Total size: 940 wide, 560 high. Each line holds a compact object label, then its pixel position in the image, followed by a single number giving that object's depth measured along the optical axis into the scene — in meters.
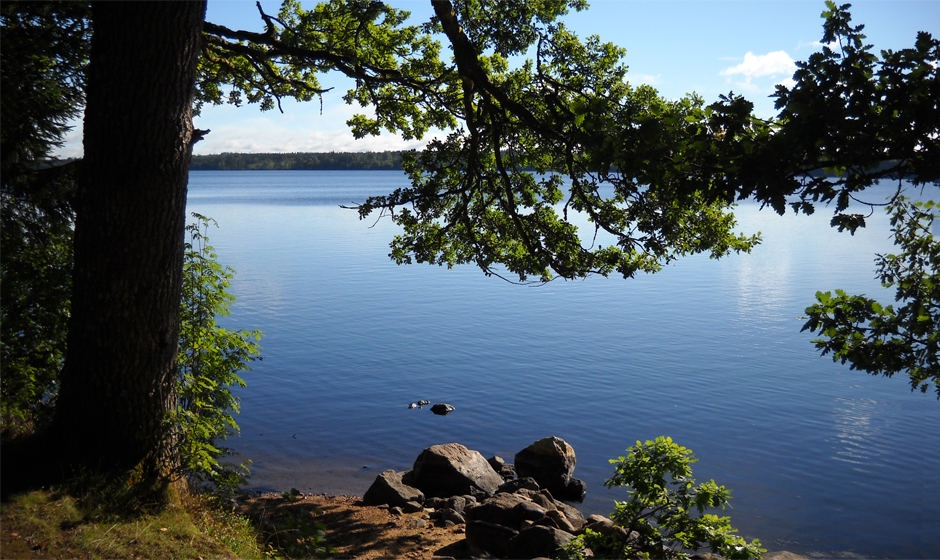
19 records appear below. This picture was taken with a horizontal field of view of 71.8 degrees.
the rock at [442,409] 14.68
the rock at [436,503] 10.11
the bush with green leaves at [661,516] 5.83
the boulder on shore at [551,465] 11.15
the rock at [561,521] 8.54
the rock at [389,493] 9.82
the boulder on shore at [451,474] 10.70
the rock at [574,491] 11.17
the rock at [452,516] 9.20
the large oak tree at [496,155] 3.68
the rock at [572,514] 9.23
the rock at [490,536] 8.00
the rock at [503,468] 11.58
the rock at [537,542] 7.56
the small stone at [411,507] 9.68
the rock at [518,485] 10.63
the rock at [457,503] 9.70
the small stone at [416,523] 8.95
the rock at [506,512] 8.57
